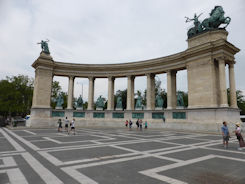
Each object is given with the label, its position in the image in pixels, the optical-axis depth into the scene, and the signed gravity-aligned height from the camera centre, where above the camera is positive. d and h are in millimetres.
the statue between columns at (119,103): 36938 +1526
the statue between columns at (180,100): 29906 +1878
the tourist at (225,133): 11445 -1559
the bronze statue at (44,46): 35312 +13286
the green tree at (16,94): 45906 +4344
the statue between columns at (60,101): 36594 +1813
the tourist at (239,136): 10891 -1661
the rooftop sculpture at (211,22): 27195 +15027
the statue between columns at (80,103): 37619 +1449
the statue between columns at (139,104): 35028 +1283
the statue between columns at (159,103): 32444 +1423
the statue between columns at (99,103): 38406 +1536
